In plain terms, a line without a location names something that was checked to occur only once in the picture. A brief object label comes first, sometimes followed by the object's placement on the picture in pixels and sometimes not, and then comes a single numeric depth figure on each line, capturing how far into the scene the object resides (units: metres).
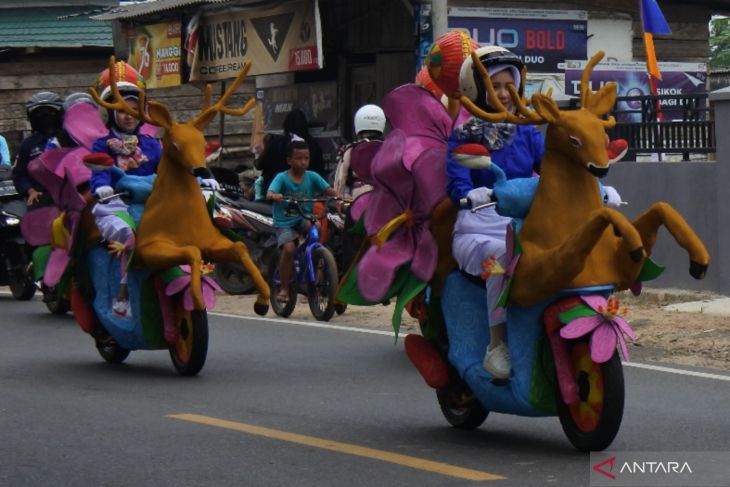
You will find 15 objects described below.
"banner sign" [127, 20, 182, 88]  24.36
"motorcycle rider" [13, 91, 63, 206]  16.03
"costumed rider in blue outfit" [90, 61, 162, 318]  11.73
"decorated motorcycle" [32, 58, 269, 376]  11.09
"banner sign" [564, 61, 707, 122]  20.61
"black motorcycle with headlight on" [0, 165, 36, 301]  18.12
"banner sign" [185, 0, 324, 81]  20.55
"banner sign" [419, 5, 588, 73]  20.75
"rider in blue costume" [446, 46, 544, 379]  8.15
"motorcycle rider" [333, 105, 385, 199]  15.21
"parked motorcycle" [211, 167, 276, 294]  18.39
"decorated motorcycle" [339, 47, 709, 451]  7.48
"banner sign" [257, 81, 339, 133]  23.50
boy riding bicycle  16.06
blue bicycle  15.57
